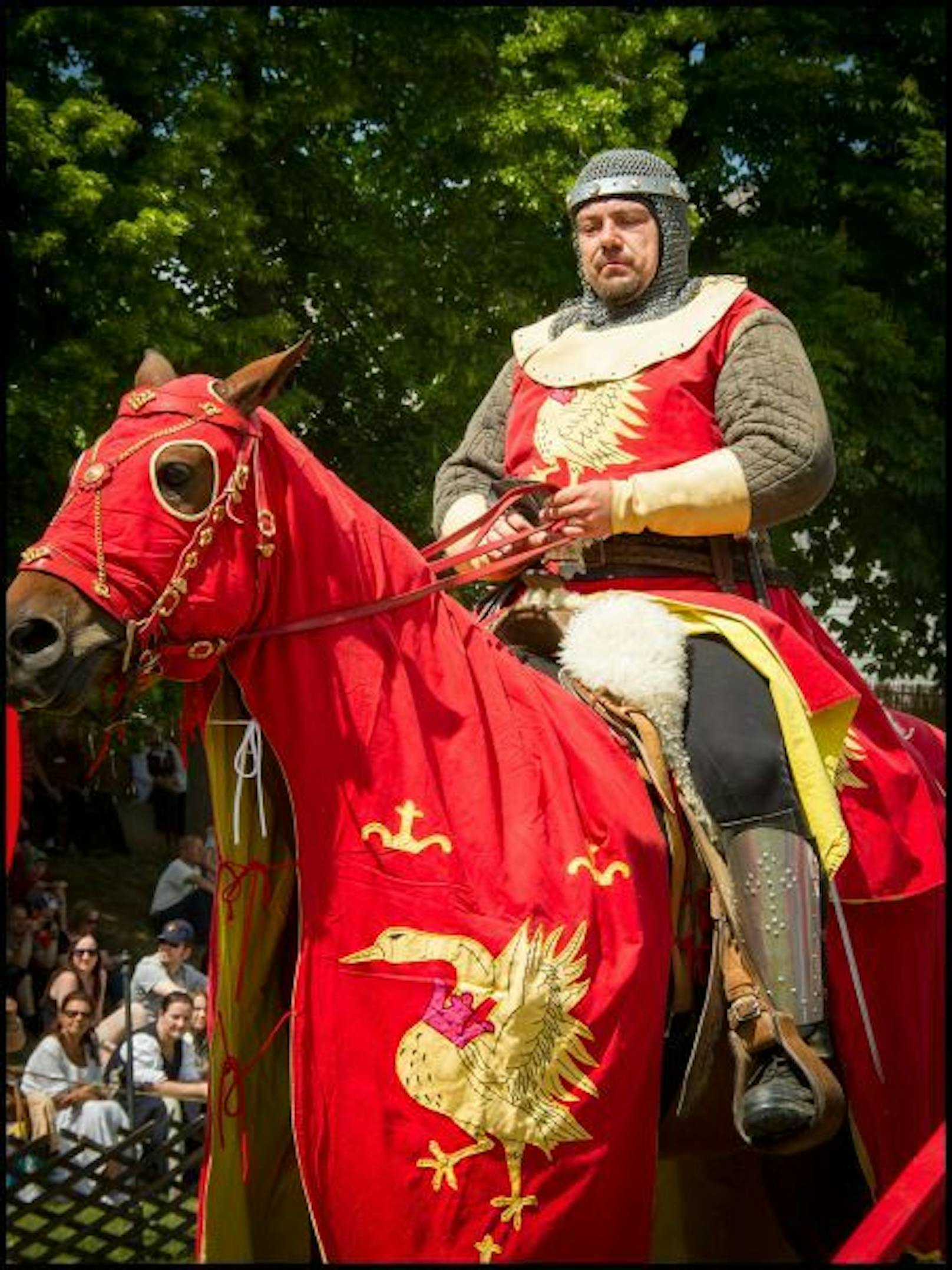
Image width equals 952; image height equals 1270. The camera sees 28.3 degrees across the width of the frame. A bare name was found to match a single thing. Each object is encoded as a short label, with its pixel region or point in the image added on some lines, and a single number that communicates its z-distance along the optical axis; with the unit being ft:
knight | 14.42
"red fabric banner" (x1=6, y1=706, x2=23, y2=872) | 11.73
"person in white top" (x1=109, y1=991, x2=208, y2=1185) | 28.09
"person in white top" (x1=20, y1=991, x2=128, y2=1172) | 27.45
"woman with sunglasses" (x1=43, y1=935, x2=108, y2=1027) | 31.12
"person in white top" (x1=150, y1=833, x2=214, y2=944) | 37.47
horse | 12.31
